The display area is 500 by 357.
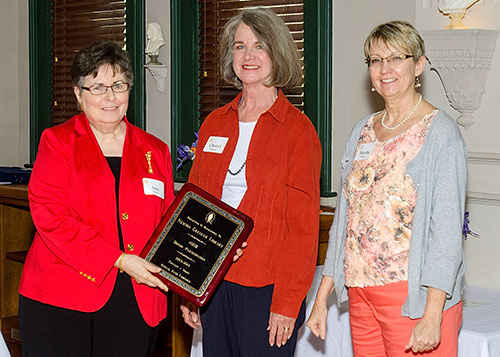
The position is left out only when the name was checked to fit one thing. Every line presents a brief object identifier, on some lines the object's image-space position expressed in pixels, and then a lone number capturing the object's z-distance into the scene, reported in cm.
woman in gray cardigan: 208
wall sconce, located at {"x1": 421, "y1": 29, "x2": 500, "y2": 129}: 351
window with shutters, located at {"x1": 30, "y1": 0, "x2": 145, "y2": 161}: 528
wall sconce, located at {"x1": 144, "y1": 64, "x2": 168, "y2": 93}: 507
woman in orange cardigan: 239
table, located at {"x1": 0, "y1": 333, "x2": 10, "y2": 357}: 226
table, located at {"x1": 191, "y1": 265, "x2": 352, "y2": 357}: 331
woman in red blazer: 238
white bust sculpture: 504
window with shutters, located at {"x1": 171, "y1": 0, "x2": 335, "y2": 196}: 427
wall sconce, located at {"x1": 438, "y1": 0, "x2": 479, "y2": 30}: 358
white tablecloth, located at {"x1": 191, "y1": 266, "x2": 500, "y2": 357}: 283
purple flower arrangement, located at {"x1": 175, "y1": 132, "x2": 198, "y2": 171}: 448
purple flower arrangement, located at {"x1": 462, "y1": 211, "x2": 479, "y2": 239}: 309
